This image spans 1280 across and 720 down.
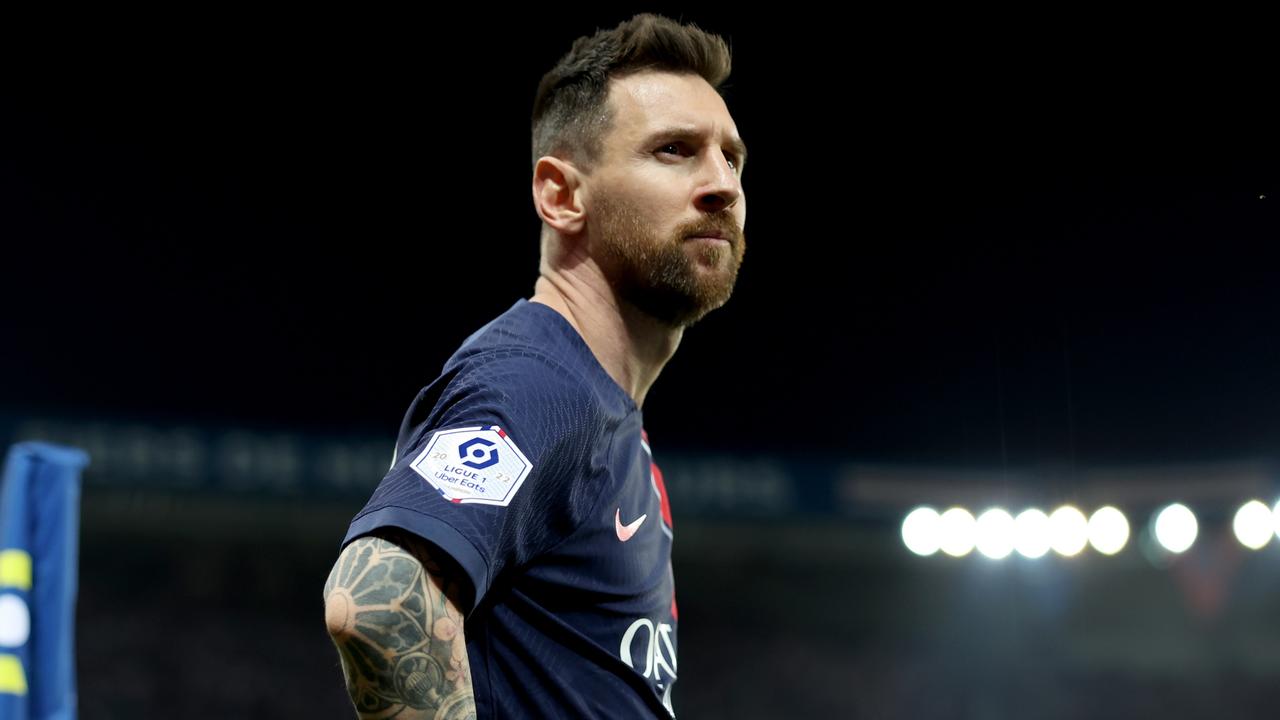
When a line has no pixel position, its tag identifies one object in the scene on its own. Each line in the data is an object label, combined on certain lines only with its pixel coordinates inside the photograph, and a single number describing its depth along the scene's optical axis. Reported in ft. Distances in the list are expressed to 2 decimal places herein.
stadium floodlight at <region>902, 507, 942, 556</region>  61.16
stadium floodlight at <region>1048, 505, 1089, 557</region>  54.44
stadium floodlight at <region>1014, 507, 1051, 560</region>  55.11
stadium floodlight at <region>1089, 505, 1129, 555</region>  54.34
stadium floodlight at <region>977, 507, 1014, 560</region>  56.39
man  6.90
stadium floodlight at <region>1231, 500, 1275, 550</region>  47.70
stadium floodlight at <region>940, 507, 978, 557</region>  58.89
